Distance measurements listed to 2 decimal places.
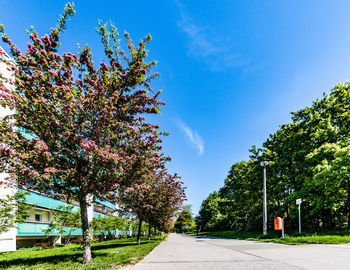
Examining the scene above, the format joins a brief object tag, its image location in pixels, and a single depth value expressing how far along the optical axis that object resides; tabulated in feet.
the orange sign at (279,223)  52.40
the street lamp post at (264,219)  61.96
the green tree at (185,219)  240.44
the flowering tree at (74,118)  21.49
